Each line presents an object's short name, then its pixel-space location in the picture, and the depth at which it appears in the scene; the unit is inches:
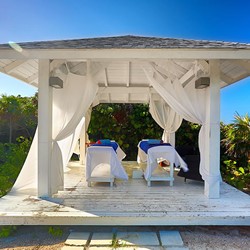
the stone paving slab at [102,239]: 114.5
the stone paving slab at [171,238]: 114.6
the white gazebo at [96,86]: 136.9
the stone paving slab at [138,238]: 114.4
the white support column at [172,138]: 282.6
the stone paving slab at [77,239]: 113.7
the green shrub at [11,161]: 188.3
